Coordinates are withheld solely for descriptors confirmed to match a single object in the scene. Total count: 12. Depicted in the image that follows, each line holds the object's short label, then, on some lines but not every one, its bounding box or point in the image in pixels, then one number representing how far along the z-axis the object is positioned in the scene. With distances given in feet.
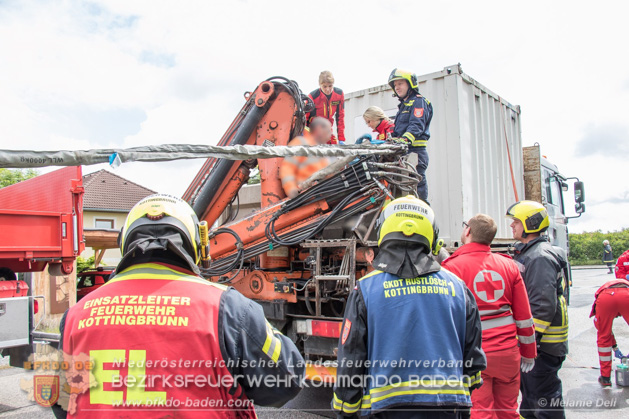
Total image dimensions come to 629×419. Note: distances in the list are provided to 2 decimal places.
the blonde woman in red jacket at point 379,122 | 17.61
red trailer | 13.82
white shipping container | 17.85
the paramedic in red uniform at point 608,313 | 16.01
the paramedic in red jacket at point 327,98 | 19.02
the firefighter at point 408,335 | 6.46
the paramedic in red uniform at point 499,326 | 9.39
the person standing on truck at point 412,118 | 15.46
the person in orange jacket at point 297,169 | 14.93
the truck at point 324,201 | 13.38
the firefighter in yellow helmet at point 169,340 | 4.68
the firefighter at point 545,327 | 10.95
